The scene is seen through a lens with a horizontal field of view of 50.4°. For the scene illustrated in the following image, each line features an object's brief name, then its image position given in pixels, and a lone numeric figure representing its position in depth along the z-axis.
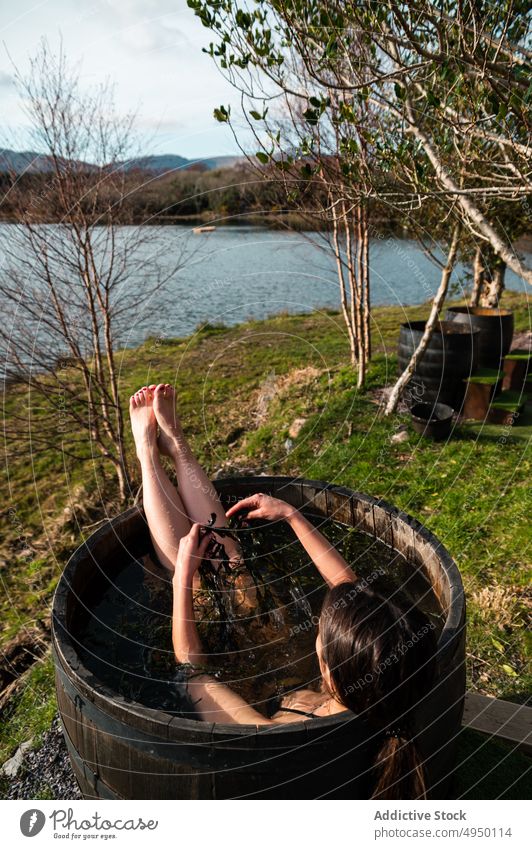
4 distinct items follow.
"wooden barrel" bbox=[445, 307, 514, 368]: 7.02
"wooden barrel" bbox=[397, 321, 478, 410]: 6.23
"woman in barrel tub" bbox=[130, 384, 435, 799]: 1.56
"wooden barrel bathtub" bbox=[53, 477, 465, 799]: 1.50
